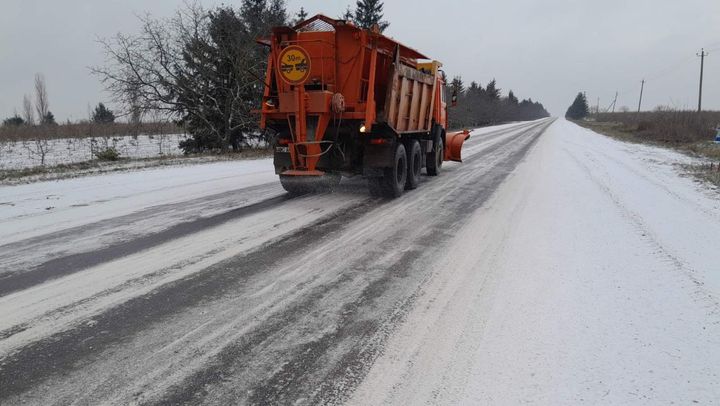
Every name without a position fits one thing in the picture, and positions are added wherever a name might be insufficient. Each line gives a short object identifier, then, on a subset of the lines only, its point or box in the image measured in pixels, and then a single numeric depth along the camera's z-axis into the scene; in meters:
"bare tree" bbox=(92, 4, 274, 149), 17.75
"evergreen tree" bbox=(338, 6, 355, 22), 37.94
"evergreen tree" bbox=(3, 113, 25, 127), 41.57
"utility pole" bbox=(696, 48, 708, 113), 46.53
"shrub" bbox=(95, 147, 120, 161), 15.15
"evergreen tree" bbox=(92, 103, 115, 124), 42.41
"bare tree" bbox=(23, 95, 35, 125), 54.03
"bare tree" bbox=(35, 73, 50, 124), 58.03
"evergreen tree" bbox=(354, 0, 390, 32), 38.00
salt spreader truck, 7.61
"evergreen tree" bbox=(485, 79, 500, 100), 86.11
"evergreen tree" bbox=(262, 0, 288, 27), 21.72
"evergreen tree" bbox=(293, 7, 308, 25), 27.78
